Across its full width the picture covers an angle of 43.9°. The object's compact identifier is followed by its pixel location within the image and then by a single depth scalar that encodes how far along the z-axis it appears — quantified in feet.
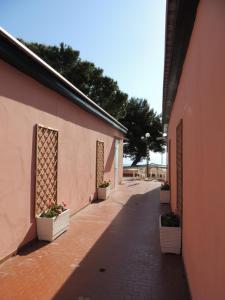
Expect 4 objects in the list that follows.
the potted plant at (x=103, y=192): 36.45
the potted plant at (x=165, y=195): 34.73
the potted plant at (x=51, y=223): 18.82
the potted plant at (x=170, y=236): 16.35
